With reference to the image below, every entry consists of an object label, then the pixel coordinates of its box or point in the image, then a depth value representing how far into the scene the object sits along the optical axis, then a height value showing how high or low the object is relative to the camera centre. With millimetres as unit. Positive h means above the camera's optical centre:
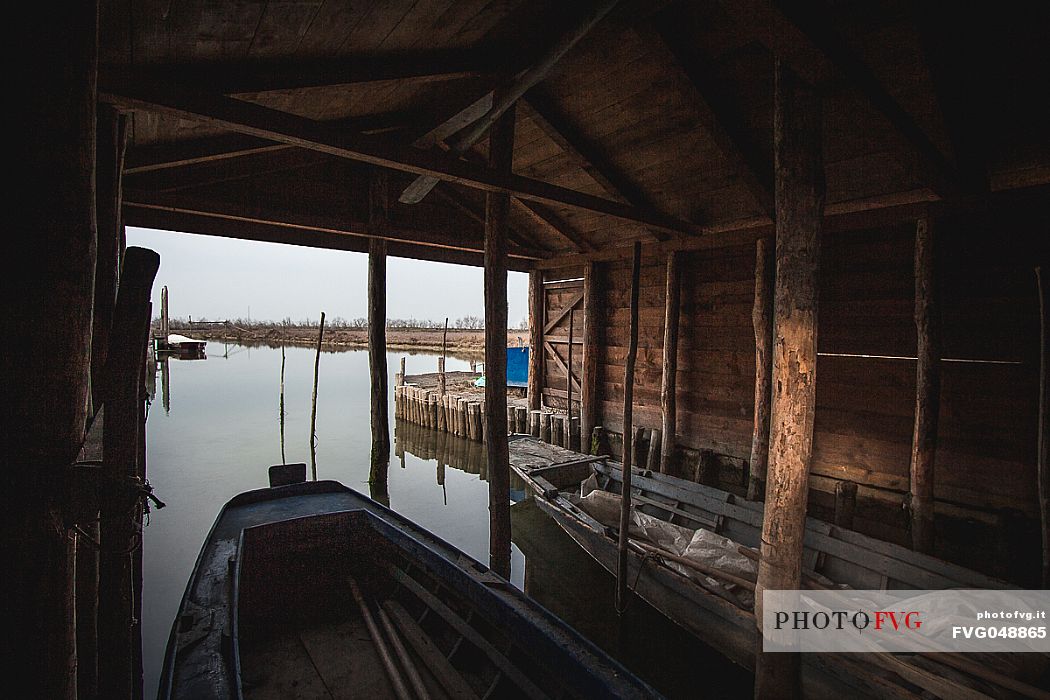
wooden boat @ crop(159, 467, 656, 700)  2977 -2310
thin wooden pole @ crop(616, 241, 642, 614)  5230 -1474
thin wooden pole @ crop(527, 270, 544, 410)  11727 +37
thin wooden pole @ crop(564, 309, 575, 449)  10523 -1287
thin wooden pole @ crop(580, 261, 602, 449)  10305 -196
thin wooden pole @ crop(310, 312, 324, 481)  12155 -3097
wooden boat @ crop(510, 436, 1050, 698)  3316 -2365
